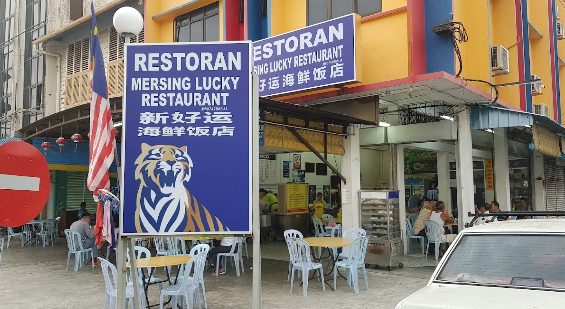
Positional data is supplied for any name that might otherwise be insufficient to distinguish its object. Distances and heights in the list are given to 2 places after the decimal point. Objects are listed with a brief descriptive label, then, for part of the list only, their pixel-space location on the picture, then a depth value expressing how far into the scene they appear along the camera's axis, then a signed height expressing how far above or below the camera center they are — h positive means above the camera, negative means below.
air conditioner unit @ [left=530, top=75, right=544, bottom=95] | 14.21 +2.97
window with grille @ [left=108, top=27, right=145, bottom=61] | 17.78 +5.43
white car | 3.49 -0.70
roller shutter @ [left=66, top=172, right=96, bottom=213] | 19.67 -0.07
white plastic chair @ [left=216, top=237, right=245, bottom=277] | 10.03 -1.39
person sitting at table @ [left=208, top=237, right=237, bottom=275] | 10.13 -1.24
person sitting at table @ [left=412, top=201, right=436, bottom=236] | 12.05 -0.73
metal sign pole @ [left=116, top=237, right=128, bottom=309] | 4.27 -0.72
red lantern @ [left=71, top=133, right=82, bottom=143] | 11.66 +1.29
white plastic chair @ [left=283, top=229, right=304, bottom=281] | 8.63 -0.90
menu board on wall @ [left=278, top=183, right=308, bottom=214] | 16.22 -0.31
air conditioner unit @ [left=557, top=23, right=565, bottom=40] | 18.86 +6.10
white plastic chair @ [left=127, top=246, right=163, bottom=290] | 7.11 -1.21
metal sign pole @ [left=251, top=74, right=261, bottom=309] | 4.32 -0.08
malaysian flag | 4.17 +0.53
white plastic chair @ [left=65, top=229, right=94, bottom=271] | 10.95 -1.29
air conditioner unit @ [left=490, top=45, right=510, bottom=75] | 11.05 +2.97
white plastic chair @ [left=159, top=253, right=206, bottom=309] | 6.64 -1.37
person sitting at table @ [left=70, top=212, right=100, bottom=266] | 11.46 -1.00
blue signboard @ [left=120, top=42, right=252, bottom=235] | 4.39 +0.49
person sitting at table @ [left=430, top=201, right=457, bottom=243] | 11.74 -0.71
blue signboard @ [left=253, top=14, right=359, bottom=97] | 9.53 +2.80
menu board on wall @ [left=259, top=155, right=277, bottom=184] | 17.98 +0.72
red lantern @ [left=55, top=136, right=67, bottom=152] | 12.59 +1.30
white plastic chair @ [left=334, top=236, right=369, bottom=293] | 8.30 -1.26
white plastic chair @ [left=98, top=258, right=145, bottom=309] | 6.32 -1.29
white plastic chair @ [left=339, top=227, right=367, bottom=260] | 9.57 -0.93
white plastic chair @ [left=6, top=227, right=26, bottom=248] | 15.24 -1.39
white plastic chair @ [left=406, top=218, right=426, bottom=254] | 12.28 -1.23
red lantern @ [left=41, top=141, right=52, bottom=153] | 13.31 +1.26
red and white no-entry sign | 2.94 +0.05
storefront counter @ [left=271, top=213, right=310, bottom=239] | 16.27 -1.16
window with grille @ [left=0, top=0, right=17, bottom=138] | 23.50 +6.60
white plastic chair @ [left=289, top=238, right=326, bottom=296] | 8.20 -1.27
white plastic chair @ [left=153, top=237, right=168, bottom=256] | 9.69 -1.19
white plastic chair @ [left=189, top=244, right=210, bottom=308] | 7.19 -0.95
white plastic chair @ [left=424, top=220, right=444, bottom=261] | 11.53 -1.10
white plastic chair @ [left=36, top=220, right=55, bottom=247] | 15.48 -1.36
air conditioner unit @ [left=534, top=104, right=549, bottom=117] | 15.04 +2.47
